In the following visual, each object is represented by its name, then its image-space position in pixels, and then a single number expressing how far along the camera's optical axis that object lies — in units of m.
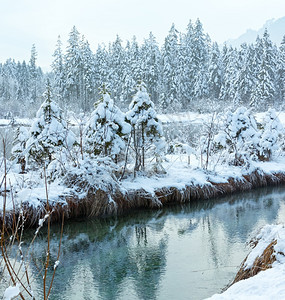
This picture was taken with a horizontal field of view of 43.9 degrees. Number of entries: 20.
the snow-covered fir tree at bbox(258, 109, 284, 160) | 16.28
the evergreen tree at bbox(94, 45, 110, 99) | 47.83
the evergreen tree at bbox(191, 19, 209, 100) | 46.84
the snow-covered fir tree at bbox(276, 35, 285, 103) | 48.44
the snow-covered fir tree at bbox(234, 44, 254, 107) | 45.50
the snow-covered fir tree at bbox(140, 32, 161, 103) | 47.81
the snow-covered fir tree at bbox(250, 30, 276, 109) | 43.31
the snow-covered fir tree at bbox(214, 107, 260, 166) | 14.73
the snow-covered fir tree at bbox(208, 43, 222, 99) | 48.61
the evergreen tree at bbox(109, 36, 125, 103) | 50.44
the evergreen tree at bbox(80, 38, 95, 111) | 45.75
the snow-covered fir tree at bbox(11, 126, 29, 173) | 11.24
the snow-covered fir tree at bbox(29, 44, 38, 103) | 61.22
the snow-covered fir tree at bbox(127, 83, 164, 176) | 11.30
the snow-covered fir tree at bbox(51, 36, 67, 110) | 48.35
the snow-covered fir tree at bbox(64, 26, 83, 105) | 45.62
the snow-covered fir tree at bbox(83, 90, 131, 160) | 10.49
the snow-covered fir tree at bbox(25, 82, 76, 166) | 10.31
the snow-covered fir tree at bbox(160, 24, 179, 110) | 45.72
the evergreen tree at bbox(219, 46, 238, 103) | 46.16
